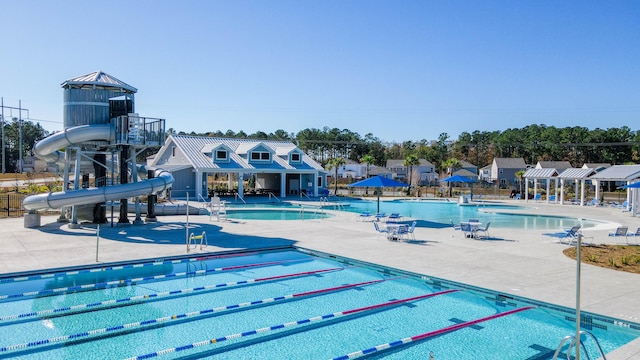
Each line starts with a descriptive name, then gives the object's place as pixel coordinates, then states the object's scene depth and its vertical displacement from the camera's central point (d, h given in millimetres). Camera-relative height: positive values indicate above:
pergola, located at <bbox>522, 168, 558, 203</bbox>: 40000 +344
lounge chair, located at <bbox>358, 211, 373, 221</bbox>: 24422 -2284
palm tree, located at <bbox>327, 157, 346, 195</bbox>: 55281 +1612
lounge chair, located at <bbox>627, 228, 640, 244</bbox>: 17306 -2137
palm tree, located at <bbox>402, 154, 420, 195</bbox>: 59375 +2093
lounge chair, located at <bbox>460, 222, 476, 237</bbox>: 17859 -2001
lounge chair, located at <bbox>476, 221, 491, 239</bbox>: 17361 -2361
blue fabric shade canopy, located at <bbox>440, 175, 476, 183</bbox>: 35472 -179
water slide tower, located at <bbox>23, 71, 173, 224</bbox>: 18844 +1391
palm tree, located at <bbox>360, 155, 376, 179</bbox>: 56975 +2079
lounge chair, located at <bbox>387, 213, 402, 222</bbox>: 22478 -2067
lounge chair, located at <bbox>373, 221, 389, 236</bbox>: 17734 -2301
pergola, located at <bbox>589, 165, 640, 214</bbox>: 32469 +281
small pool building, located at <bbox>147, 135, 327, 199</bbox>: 37375 +836
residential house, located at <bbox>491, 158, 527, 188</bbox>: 84831 +1738
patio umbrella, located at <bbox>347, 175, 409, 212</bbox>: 23922 -344
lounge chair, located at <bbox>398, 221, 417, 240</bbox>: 16922 -2016
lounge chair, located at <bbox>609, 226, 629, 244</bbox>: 16942 -1940
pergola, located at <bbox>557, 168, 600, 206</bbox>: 36688 +191
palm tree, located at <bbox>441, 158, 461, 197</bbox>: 59141 +1757
